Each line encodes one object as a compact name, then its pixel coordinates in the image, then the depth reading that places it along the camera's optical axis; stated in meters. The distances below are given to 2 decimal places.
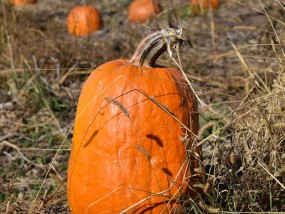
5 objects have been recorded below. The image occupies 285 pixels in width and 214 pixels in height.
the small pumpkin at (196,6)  6.79
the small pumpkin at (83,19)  6.20
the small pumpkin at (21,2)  7.55
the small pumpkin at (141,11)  6.77
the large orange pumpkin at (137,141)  2.38
